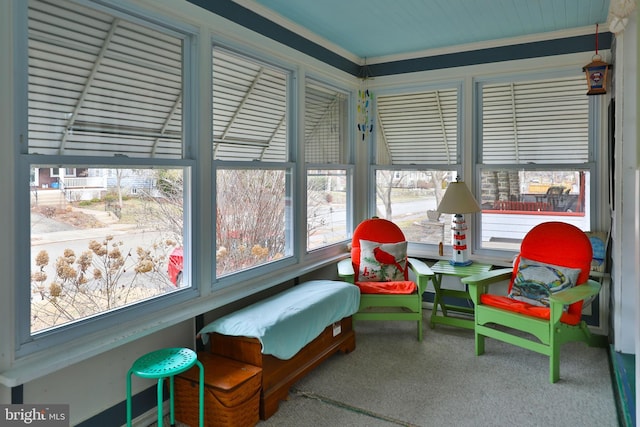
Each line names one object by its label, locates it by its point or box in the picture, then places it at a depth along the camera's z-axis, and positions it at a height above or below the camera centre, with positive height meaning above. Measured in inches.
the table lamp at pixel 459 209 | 154.0 -0.8
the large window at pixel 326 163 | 159.0 +16.2
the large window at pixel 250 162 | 120.1 +13.1
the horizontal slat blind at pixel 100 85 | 80.3 +24.7
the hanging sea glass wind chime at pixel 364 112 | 186.4 +39.2
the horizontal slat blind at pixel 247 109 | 119.2 +28.5
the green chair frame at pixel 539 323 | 117.6 -32.0
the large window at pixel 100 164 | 80.4 +8.8
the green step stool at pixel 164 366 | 83.7 -30.0
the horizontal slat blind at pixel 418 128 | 175.2 +31.8
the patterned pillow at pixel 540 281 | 130.5 -22.0
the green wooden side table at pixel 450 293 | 152.0 -30.3
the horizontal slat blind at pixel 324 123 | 157.8 +31.2
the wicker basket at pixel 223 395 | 93.3 -39.3
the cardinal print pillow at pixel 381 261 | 156.1 -19.0
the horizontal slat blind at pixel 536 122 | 154.1 +29.9
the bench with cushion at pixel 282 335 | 102.7 -30.4
